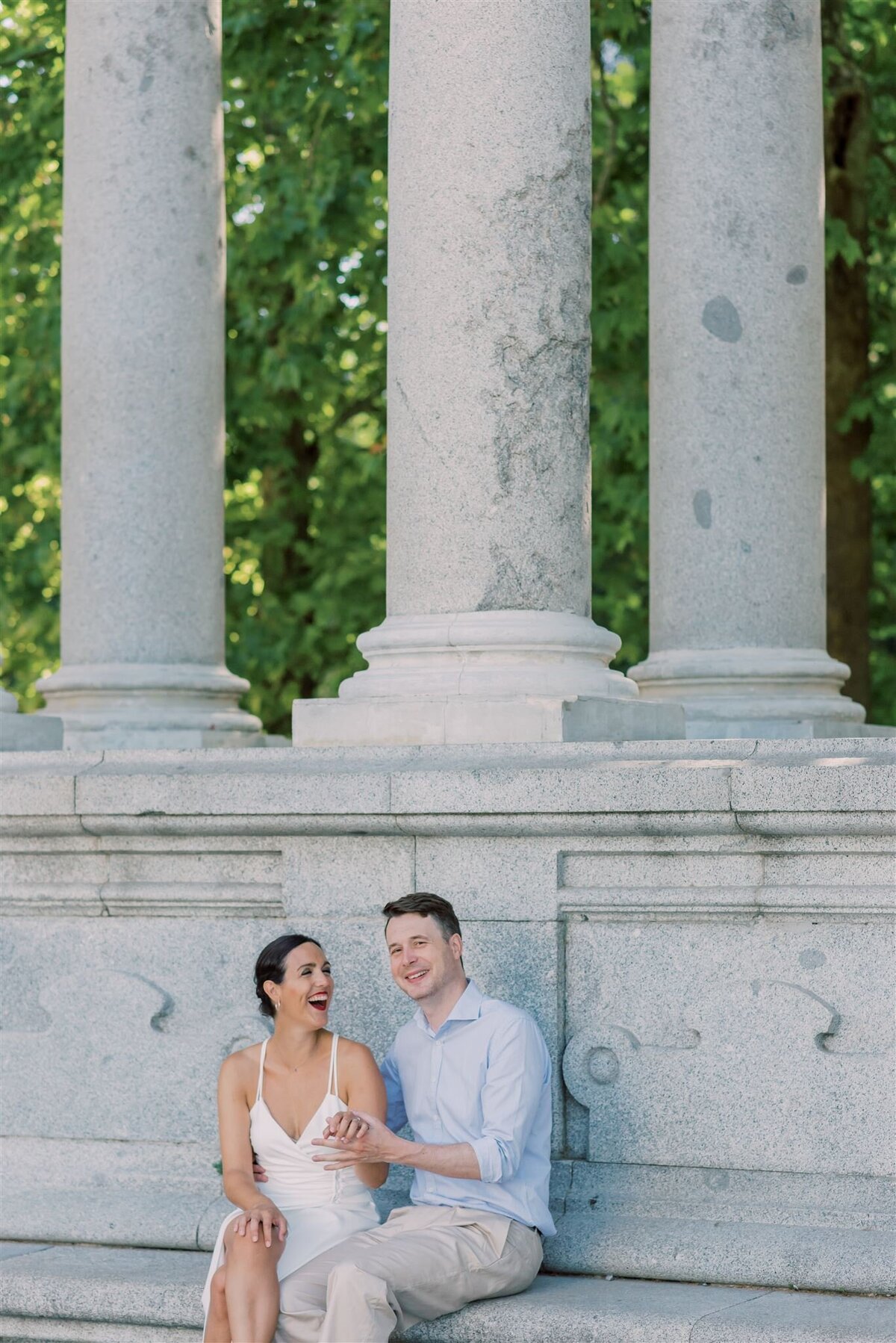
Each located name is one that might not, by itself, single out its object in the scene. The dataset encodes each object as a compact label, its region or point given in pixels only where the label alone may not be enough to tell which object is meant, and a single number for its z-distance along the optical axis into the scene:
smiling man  9.88
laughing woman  10.45
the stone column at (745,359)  15.67
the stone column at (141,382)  16.22
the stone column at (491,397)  12.24
